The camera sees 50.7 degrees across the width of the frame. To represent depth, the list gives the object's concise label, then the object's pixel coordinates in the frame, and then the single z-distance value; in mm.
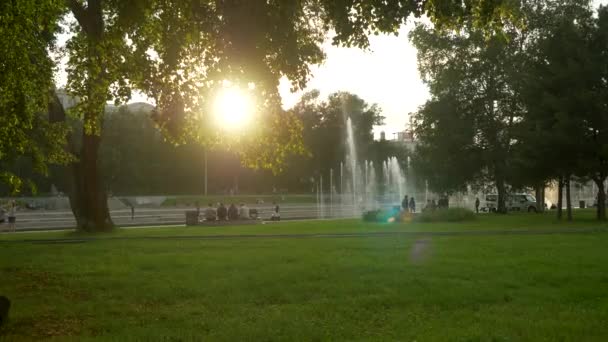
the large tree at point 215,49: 12133
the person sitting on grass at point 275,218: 42888
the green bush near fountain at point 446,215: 34250
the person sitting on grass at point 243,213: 36775
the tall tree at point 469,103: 46312
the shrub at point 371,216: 35344
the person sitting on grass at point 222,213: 36000
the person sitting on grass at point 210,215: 36219
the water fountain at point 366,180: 68750
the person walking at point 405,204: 44028
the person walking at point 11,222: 34594
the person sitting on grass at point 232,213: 36375
